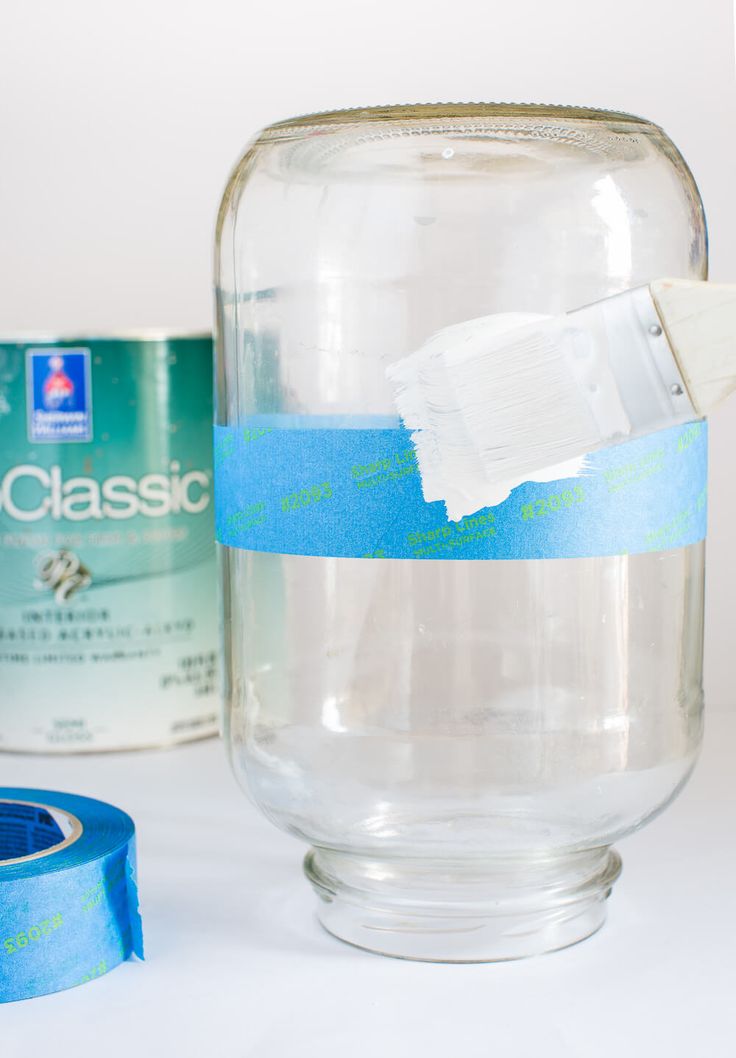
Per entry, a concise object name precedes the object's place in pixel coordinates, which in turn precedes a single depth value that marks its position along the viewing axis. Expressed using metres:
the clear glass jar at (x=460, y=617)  0.63
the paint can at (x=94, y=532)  0.82
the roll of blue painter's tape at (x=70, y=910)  0.61
